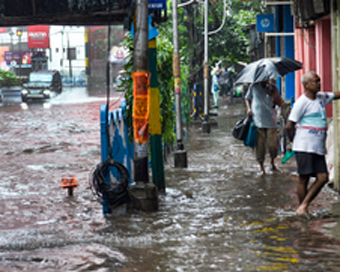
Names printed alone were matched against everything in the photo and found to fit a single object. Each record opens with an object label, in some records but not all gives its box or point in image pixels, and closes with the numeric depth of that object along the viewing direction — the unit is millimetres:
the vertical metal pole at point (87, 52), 72750
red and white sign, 67938
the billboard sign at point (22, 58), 69500
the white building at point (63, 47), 73081
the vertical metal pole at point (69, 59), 68750
